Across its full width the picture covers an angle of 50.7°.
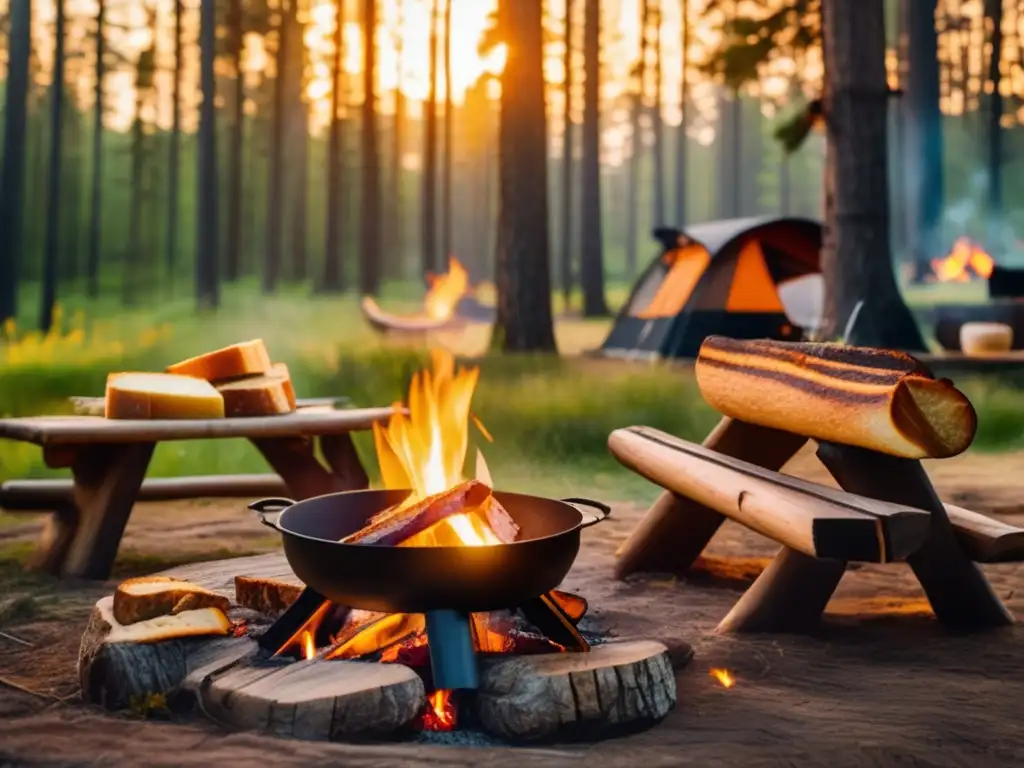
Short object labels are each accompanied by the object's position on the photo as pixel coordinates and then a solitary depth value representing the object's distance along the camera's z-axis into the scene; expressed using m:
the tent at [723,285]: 13.38
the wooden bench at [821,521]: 3.09
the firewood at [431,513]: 3.12
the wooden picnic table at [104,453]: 4.51
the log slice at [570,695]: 2.86
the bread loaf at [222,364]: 5.07
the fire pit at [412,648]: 2.86
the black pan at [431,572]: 2.92
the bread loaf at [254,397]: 4.94
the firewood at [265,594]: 3.61
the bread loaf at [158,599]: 3.34
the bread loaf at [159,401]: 4.72
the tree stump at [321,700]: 2.77
